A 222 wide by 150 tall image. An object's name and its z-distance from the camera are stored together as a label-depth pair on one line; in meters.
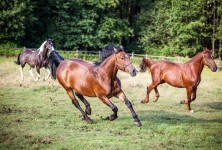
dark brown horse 19.42
